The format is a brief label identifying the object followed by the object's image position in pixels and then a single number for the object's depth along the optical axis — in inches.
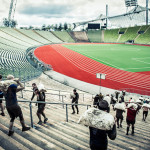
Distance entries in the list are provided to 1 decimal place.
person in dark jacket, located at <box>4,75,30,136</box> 141.0
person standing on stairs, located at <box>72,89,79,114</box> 294.4
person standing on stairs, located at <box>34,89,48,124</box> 192.3
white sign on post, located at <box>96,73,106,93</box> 471.7
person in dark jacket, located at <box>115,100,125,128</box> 224.8
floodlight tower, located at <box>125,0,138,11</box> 2952.8
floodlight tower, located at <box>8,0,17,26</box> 2636.3
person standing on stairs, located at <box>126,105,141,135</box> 202.2
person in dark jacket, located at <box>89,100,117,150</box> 97.0
